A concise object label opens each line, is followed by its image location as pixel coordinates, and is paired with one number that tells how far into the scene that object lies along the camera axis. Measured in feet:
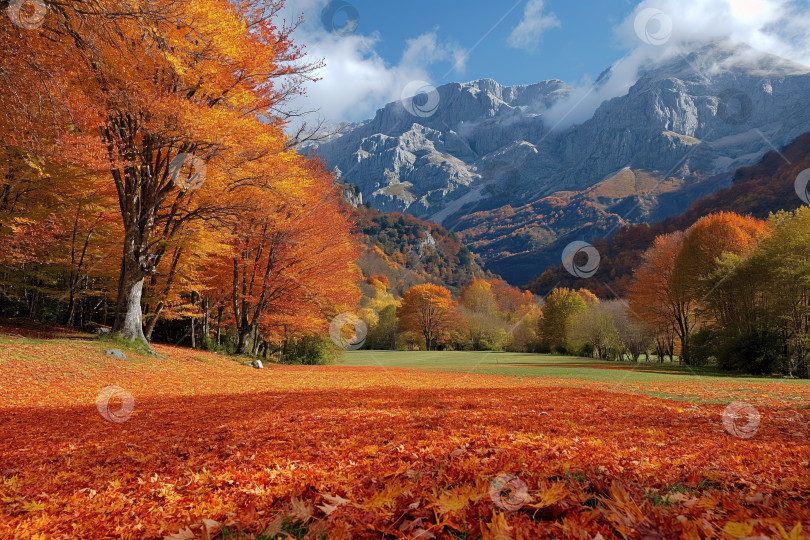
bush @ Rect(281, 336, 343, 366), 90.02
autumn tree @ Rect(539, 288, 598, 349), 172.04
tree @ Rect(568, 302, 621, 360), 139.44
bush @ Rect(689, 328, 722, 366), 87.14
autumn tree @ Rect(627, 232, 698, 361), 105.19
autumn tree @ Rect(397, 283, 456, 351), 210.79
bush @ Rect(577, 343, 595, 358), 154.40
